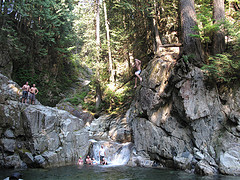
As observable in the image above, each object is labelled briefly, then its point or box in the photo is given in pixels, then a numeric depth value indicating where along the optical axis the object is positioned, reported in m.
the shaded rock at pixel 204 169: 9.06
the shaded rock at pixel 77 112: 19.63
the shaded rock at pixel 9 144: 11.52
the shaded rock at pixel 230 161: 8.92
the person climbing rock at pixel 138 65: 13.10
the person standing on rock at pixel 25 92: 13.08
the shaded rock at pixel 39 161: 11.23
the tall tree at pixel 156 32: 16.41
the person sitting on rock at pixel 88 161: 12.94
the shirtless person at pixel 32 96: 13.84
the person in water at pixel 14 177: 7.91
